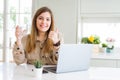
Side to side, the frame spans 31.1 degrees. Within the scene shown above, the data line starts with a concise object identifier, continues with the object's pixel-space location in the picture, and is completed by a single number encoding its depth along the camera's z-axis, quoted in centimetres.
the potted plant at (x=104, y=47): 358
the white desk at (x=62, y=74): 147
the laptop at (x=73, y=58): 158
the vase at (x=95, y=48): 355
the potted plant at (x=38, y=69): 148
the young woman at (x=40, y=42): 205
